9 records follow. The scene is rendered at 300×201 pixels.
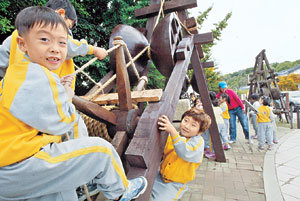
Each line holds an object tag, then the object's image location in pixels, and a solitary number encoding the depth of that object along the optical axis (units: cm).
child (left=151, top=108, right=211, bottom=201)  143
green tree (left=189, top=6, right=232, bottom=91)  930
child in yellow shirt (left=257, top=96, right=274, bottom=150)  440
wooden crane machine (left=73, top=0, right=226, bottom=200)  125
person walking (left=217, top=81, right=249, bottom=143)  504
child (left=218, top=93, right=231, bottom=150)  477
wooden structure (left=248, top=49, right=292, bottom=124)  895
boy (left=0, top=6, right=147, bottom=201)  77
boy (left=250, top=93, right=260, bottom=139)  521
